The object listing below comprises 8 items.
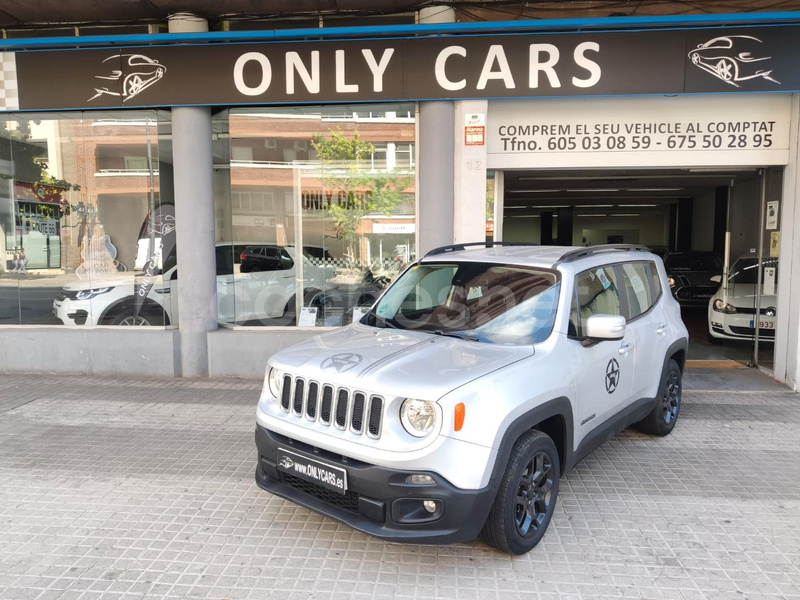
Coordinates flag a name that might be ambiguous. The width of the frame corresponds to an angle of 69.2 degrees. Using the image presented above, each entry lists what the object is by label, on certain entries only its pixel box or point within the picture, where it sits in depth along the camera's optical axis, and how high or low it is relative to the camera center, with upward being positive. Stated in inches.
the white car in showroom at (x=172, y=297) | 325.4 -31.4
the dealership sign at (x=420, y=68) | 276.8 +85.1
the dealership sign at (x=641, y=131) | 294.0 +55.5
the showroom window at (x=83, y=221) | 330.0 +12.3
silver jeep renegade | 117.5 -35.4
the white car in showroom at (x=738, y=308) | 349.4 -42.7
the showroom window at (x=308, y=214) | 318.3 +15.2
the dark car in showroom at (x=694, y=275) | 559.8 -34.8
